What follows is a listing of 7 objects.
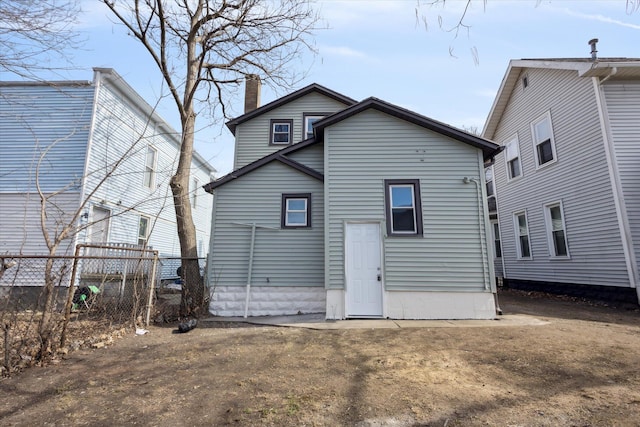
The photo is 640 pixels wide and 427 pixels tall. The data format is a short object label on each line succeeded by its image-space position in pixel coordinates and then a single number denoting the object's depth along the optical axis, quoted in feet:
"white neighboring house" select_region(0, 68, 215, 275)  33.71
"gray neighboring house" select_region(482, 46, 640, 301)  29.53
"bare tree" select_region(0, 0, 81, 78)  15.39
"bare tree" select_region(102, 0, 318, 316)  28.58
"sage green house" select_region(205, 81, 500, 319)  24.86
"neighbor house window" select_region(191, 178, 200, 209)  60.13
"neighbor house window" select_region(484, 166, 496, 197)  56.16
